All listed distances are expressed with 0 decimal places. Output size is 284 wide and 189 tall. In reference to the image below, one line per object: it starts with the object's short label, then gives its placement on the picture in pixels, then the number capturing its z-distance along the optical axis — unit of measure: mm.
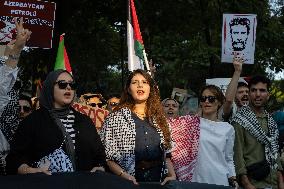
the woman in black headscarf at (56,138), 4387
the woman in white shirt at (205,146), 5398
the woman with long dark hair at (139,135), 4879
